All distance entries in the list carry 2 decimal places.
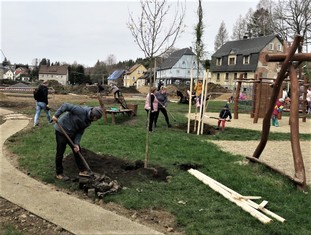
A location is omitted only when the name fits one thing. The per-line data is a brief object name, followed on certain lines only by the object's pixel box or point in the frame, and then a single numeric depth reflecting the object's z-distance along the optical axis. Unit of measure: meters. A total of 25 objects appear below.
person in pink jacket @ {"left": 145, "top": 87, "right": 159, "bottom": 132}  9.52
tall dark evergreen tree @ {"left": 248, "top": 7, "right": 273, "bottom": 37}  49.58
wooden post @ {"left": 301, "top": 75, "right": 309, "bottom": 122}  14.37
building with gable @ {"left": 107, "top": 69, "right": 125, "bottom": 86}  73.85
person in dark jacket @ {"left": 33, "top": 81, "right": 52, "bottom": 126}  9.79
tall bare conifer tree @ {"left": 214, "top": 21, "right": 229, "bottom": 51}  58.93
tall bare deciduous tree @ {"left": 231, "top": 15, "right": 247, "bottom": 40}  56.22
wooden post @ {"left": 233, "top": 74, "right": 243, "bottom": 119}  14.30
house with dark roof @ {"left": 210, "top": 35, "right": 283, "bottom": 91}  41.18
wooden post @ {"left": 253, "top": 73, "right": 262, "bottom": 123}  13.14
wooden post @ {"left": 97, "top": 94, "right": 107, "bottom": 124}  10.75
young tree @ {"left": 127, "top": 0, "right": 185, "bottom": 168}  5.64
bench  10.86
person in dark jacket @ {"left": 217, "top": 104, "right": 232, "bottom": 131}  10.55
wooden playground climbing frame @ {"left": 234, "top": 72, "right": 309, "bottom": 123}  13.60
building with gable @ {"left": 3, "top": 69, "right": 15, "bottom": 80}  92.50
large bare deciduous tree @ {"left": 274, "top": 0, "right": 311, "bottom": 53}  38.35
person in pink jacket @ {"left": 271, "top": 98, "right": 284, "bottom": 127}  12.53
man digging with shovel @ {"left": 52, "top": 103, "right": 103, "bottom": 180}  4.86
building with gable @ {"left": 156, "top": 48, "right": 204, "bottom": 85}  49.70
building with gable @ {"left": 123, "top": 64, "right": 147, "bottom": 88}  72.25
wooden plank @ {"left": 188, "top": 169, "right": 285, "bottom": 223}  3.83
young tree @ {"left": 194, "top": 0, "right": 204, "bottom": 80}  11.89
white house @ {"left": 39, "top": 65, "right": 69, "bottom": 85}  78.73
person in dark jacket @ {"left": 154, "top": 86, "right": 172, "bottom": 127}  10.44
